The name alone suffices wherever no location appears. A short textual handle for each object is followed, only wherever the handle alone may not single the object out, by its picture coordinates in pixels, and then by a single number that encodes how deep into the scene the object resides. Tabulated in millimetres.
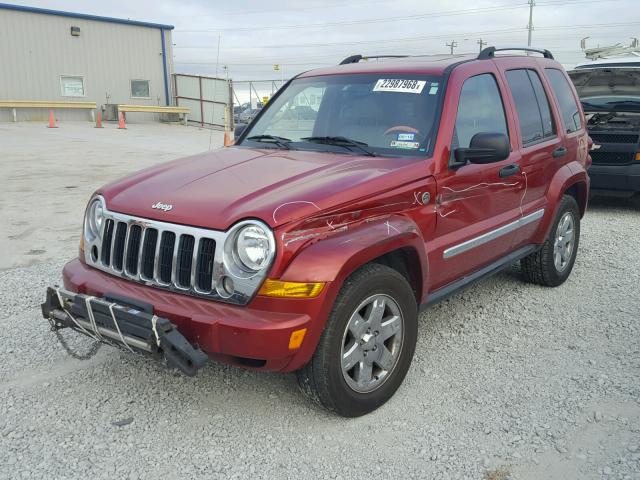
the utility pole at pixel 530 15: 58812
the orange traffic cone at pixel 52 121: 22062
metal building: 23156
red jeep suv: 2762
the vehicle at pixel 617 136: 7816
